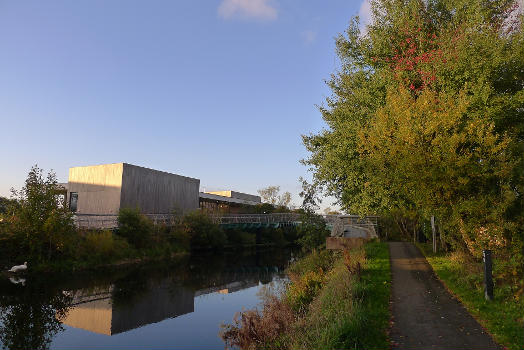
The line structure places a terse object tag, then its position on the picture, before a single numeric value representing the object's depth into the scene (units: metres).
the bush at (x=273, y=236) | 63.72
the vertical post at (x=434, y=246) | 23.95
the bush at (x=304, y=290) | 13.19
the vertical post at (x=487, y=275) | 10.92
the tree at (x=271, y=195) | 99.54
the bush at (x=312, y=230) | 30.33
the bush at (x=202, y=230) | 42.69
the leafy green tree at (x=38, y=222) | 25.27
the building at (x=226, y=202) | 71.50
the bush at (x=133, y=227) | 34.19
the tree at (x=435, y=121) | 13.74
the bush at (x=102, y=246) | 29.31
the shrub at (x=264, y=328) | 10.13
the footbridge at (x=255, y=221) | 31.70
